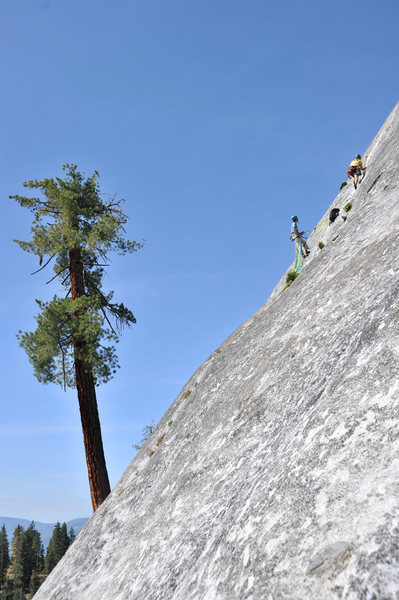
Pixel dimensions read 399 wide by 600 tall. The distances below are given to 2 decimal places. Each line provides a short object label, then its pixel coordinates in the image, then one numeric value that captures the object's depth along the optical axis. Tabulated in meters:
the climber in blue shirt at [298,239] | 16.41
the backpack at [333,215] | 14.53
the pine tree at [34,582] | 102.68
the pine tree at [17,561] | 101.00
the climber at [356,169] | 14.55
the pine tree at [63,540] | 97.88
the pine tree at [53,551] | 100.44
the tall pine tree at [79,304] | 14.97
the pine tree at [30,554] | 104.12
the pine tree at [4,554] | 106.06
